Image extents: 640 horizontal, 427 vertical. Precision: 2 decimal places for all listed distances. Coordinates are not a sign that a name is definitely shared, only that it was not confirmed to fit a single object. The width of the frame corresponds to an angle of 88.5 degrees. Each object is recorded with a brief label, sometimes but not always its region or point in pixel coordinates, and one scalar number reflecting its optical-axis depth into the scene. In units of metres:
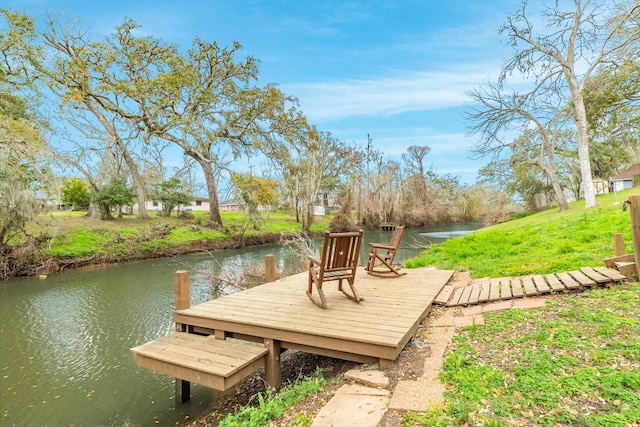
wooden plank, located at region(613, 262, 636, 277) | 4.29
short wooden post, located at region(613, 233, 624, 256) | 4.77
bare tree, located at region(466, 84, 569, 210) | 15.83
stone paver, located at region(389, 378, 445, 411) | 2.20
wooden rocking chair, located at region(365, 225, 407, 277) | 6.15
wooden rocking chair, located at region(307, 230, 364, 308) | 4.20
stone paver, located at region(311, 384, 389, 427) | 2.14
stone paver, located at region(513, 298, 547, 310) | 3.91
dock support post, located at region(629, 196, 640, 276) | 3.96
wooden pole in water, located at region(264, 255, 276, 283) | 6.17
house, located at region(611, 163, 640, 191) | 28.83
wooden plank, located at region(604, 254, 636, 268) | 4.47
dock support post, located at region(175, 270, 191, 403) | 4.47
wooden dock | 3.17
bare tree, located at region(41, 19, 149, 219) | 17.84
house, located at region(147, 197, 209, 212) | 49.30
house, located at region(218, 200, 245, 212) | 53.35
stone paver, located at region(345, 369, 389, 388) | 2.69
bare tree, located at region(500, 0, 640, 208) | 12.64
